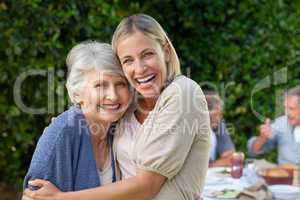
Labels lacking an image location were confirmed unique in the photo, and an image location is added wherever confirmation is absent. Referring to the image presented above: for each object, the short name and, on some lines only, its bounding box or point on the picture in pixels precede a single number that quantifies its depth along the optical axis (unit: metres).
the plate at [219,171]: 3.60
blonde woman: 1.83
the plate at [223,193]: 3.03
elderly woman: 1.90
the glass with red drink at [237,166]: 3.51
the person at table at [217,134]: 4.29
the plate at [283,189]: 3.01
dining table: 3.01
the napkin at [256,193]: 2.95
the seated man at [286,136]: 4.05
